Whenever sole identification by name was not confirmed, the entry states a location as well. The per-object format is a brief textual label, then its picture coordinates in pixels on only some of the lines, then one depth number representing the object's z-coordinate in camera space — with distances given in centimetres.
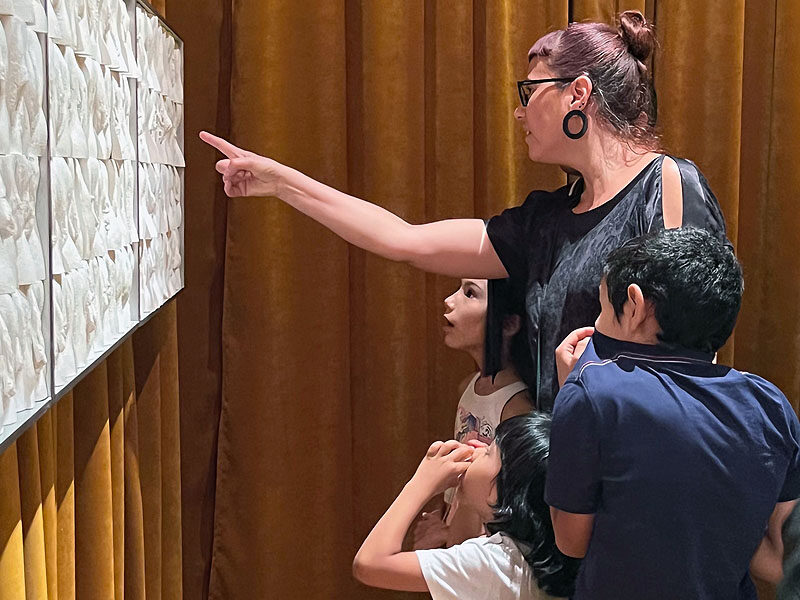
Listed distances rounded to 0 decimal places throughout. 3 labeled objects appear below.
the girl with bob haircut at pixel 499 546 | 145
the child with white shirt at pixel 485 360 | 203
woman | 173
